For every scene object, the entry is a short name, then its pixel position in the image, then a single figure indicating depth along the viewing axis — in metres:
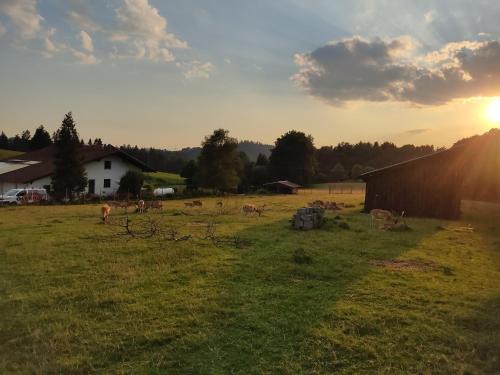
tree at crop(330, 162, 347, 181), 105.64
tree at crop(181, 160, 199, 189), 79.69
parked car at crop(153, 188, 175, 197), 48.94
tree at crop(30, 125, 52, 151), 83.69
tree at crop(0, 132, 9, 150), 126.12
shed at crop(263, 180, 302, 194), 67.00
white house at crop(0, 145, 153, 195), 44.50
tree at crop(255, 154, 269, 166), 110.75
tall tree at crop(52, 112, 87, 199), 38.91
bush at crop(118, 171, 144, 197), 47.19
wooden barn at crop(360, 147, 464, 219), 28.52
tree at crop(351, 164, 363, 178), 105.06
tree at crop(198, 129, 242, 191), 54.91
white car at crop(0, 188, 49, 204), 35.62
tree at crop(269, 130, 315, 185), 88.81
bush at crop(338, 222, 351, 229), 20.96
